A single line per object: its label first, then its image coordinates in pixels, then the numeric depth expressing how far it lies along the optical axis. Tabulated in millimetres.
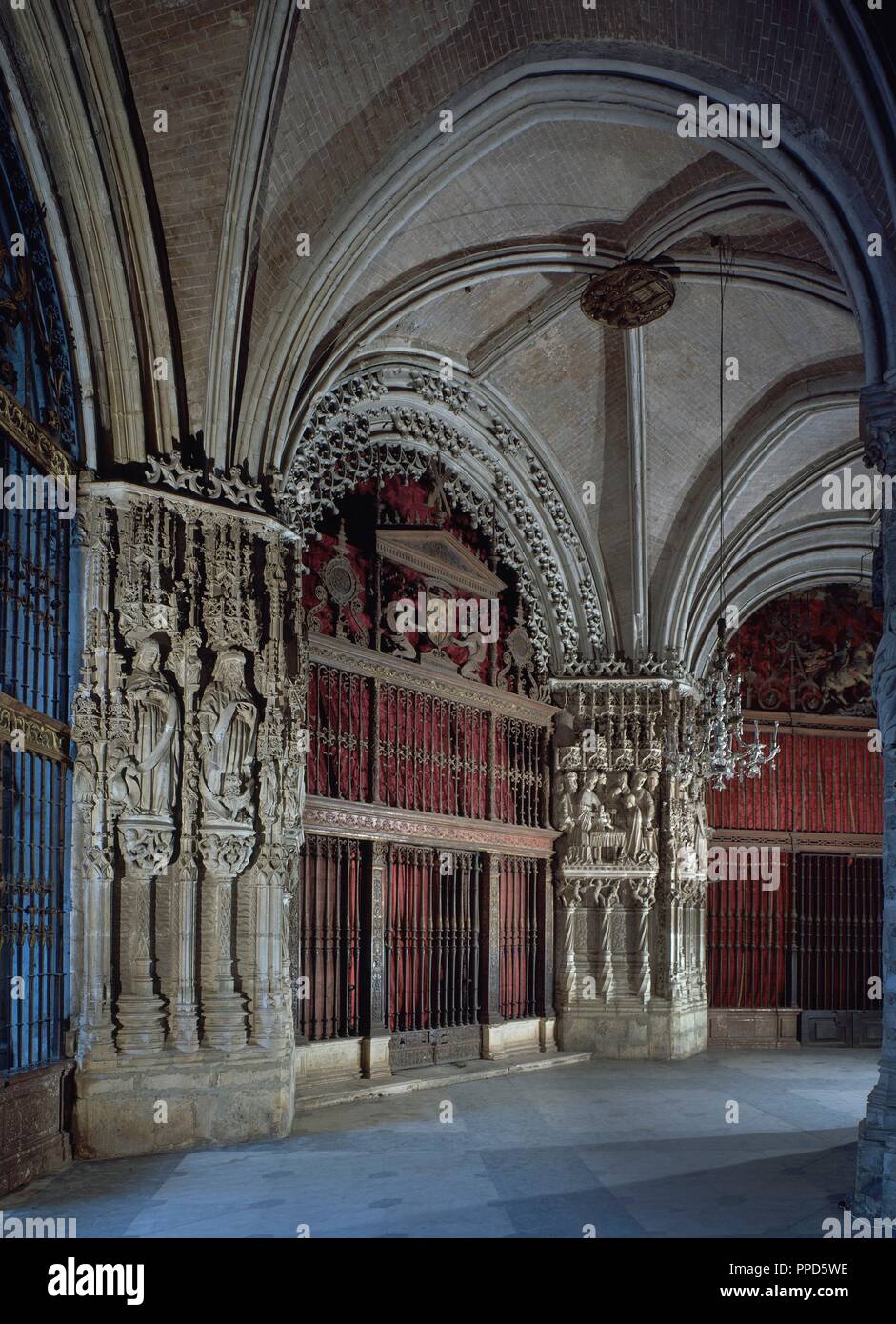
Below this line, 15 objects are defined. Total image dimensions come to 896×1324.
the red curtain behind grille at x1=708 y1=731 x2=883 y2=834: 17094
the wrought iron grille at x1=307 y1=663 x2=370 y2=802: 10984
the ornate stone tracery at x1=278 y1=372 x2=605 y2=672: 10695
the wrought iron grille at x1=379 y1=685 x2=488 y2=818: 11945
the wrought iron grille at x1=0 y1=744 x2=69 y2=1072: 7223
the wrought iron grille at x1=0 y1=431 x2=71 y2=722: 7426
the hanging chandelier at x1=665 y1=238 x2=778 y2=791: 10383
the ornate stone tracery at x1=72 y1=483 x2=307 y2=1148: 8219
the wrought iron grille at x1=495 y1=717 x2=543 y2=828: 13562
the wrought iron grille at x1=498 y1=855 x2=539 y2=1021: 13398
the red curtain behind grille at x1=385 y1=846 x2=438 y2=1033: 11734
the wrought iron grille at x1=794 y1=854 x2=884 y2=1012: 16844
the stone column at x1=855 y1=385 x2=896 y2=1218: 6391
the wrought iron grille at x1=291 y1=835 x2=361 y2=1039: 10594
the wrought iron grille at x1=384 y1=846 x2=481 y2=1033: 11805
